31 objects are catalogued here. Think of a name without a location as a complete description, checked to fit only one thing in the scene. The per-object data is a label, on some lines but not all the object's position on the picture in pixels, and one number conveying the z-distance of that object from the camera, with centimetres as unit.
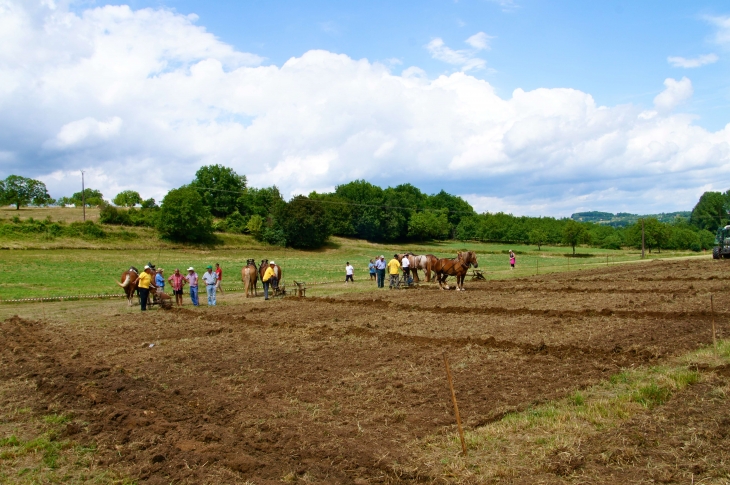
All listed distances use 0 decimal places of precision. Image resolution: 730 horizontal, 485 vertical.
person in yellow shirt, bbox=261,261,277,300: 2425
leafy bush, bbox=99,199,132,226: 6625
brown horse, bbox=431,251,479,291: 2572
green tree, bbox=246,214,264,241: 7312
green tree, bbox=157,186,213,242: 6569
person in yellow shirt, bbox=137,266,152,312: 2059
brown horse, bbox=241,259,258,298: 2500
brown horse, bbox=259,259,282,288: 2513
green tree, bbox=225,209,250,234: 7612
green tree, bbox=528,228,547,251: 8970
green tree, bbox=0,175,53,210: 8962
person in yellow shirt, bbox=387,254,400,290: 2759
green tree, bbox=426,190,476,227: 12629
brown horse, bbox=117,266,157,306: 2196
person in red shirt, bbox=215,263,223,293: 2464
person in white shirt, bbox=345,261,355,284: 3144
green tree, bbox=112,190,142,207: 13606
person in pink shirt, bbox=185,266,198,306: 2233
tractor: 4278
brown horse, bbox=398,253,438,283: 2914
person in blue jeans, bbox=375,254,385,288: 2850
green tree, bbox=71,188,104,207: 13132
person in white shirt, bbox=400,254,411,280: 2811
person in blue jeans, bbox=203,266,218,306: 2225
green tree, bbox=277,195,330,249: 7040
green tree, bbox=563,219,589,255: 7725
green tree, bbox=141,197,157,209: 8899
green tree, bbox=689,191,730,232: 12488
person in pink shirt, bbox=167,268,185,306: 2200
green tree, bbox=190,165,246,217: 9150
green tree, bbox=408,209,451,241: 9381
